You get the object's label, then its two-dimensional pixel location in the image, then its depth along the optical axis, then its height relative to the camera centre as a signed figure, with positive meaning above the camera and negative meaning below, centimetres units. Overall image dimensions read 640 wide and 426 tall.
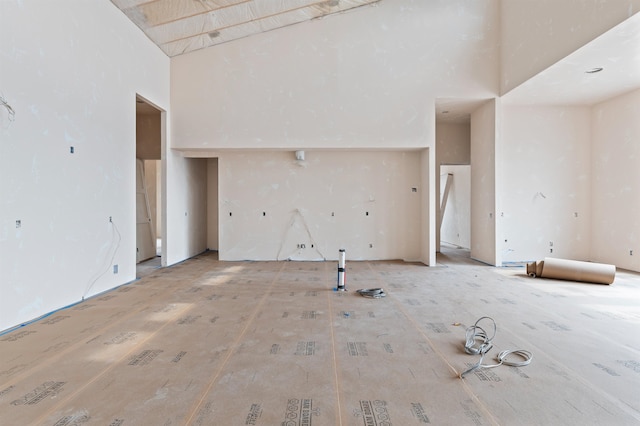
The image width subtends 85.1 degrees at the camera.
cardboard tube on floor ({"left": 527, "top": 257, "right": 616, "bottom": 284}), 552 -108
